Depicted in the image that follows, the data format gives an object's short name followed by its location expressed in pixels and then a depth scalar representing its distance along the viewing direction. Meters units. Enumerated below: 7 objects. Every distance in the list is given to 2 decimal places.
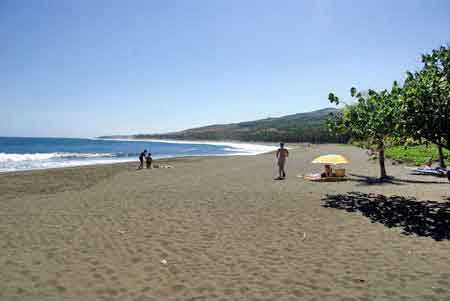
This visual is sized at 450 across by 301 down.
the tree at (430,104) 8.39
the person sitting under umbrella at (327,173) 16.33
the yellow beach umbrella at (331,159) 16.95
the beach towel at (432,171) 17.61
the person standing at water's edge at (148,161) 27.33
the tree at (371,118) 9.73
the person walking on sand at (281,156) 17.53
